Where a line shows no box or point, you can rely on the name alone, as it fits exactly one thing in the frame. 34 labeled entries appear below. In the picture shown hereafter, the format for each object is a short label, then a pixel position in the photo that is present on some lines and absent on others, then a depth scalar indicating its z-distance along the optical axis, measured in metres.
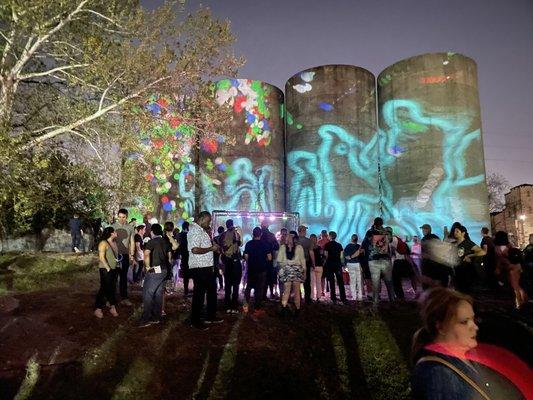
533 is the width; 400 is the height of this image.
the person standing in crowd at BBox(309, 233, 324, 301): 10.30
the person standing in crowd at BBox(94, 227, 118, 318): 7.06
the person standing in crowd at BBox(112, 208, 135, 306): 8.27
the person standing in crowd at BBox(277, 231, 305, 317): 8.37
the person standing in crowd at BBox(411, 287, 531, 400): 1.81
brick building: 42.22
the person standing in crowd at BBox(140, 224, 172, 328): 7.05
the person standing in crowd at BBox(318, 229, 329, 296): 11.81
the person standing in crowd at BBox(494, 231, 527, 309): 8.27
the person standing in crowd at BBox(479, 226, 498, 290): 10.93
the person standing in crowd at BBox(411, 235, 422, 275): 11.58
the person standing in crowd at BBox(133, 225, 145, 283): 10.64
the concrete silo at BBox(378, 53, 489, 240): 21.88
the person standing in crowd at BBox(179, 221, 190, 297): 8.29
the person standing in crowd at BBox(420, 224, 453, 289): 7.14
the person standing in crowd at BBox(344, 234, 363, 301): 10.02
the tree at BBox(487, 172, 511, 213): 50.81
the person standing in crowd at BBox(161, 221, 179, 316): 7.55
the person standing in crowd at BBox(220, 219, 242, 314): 8.64
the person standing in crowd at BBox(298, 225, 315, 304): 9.91
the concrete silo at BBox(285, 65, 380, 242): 23.20
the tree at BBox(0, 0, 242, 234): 10.49
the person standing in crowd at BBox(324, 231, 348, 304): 9.98
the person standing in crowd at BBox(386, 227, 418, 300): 10.37
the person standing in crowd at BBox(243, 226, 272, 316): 8.45
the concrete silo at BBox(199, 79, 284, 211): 23.70
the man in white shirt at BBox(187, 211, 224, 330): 6.92
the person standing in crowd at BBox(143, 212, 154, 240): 12.24
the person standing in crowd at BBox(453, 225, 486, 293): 7.24
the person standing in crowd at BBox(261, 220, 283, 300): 8.81
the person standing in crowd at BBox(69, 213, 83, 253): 16.19
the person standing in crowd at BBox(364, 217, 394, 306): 8.84
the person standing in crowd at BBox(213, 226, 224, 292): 8.35
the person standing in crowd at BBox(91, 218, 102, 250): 17.77
